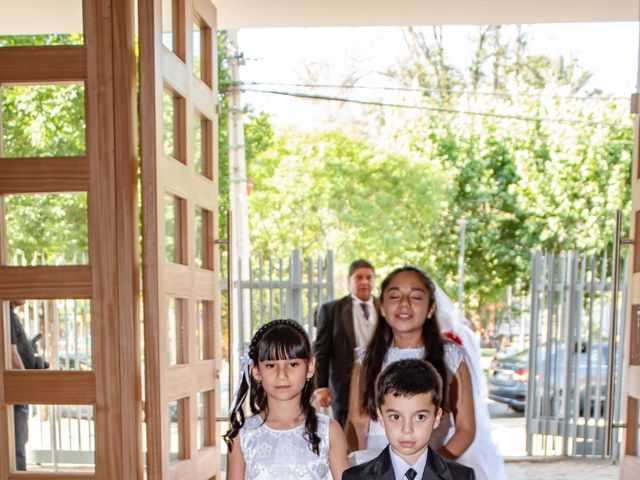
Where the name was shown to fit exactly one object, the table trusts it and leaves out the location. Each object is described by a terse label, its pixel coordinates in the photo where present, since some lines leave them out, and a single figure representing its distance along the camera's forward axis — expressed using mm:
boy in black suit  2168
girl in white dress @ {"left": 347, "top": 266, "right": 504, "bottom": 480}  2914
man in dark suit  5477
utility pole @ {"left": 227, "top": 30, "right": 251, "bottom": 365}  13953
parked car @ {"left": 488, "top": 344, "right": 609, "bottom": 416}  11930
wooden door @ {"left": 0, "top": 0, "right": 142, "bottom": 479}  3084
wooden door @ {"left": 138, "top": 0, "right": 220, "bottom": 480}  2973
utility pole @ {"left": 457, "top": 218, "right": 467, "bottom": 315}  17406
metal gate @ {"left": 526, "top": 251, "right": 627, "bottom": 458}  6828
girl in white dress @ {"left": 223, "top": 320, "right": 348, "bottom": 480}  2518
